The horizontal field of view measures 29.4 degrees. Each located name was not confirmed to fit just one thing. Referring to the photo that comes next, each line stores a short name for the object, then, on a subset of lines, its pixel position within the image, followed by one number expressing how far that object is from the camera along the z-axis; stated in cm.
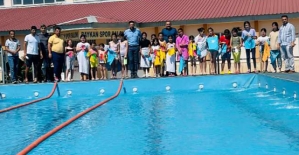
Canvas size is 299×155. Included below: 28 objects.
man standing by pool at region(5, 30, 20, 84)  1647
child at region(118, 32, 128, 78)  1709
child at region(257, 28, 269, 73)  1717
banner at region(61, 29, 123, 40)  2372
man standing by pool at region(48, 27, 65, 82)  1605
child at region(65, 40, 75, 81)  1730
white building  3161
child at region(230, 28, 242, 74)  1667
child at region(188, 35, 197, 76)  1742
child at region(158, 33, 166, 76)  1733
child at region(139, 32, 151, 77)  1728
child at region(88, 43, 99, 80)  1792
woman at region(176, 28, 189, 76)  1703
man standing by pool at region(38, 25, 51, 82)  1636
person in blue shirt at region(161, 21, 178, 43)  1727
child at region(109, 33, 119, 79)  1767
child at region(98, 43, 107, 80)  1836
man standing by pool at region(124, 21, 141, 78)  1670
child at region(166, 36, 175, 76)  1714
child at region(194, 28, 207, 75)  1709
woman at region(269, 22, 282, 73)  1606
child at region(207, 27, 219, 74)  1673
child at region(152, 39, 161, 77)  1741
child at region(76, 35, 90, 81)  1745
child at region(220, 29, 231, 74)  1683
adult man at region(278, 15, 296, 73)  1512
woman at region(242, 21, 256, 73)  1658
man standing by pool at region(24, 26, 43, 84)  1588
